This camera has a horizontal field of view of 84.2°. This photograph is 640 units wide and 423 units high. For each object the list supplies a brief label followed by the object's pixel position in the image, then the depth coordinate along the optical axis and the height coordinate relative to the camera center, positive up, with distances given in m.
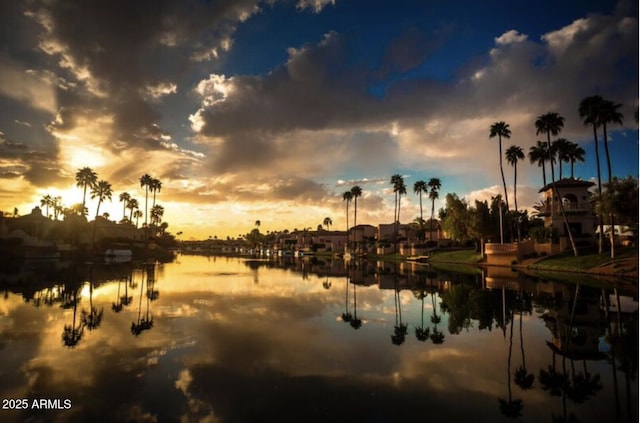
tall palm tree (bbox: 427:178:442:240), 112.51 +18.55
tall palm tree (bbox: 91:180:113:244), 90.19 +12.96
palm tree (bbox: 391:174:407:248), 119.88 +19.42
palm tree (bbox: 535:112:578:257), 53.78 +18.17
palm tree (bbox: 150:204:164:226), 158.30 +12.66
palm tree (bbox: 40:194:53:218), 113.31 +12.71
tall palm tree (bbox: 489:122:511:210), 64.50 +20.43
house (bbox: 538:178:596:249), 58.22 +5.63
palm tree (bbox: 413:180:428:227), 111.56 +17.43
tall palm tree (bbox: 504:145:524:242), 67.88 +16.80
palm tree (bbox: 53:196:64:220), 116.86 +11.16
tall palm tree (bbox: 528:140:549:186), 63.97 +15.86
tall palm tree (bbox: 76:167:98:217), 83.81 +14.99
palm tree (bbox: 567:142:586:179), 63.03 +16.21
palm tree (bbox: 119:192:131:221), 128.75 +16.04
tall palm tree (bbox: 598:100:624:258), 43.75 +15.93
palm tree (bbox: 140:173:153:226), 113.50 +19.41
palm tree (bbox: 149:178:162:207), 115.62 +18.47
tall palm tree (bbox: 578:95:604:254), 44.31 +16.59
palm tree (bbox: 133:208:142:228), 146.38 +11.33
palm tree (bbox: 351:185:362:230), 143.50 +20.31
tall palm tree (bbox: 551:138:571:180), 62.97 +16.86
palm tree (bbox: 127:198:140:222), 136.30 +14.29
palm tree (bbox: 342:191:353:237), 147.73 +19.53
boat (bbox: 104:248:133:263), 73.96 -2.93
